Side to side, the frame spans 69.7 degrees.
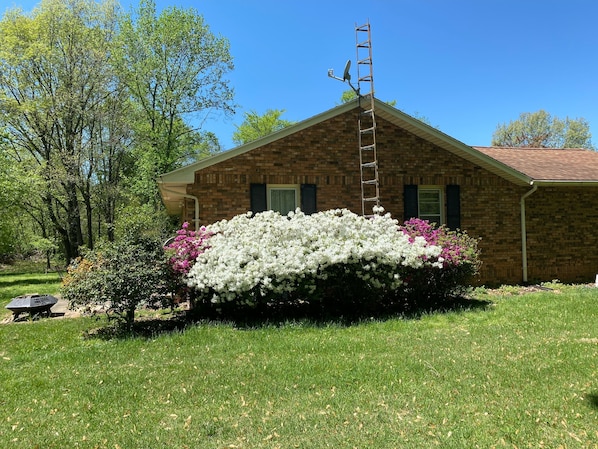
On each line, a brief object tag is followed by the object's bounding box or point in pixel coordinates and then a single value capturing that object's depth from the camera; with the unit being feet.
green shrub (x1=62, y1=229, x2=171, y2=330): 21.27
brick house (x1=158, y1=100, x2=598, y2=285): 32.04
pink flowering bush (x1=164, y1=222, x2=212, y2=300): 23.30
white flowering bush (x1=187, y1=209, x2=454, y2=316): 22.50
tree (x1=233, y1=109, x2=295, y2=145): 114.21
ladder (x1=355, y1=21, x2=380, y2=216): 33.83
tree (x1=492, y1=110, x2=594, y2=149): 129.39
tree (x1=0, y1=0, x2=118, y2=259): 69.77
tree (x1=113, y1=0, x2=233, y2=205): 78.28
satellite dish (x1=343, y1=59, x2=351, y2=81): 33.24
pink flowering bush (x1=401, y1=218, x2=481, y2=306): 26.02
